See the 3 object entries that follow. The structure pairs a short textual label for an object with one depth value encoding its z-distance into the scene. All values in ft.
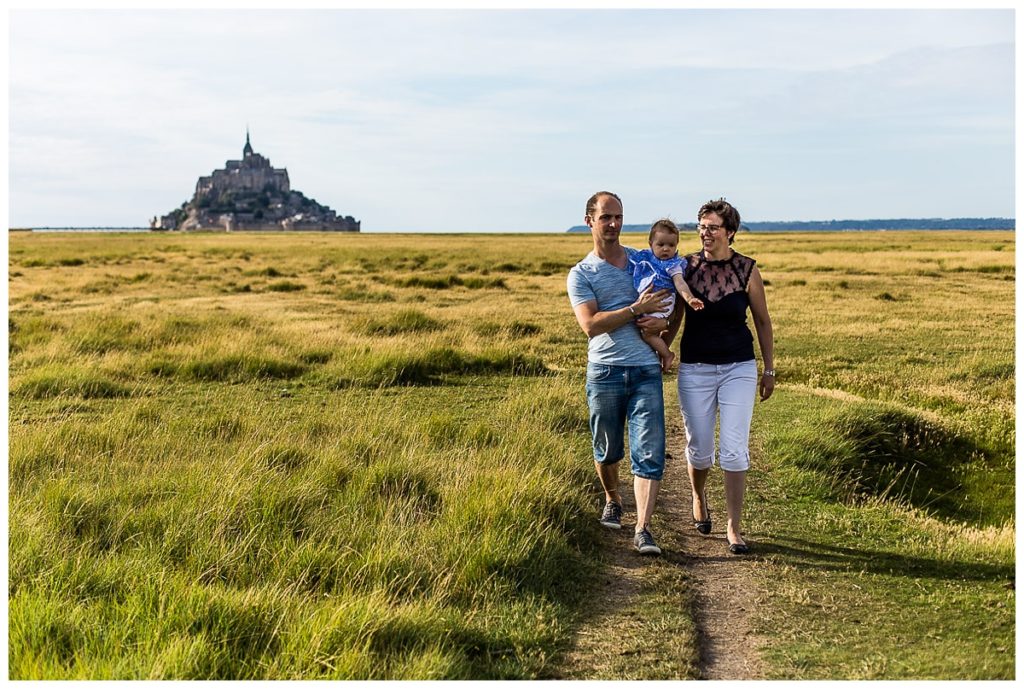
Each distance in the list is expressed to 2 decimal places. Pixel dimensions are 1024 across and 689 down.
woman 17.97
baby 17.72
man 17.51
